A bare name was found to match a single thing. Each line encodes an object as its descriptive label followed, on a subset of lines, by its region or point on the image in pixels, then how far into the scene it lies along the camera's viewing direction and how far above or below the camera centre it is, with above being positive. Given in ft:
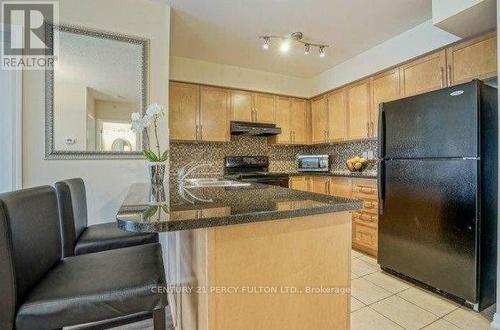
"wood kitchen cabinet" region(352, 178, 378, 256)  9.30 -2.12
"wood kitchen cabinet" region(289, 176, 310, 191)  12.48 -0.85
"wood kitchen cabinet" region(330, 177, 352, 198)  10.41 -0.92
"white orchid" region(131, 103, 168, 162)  4.45 +0.85
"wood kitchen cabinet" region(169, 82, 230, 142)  11.12 +2.50
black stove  11.78 -0.25
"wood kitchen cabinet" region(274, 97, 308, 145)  13.47 +2.55
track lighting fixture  9.34 +4.96
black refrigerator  5.85 -0.68
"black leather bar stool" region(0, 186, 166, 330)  2.55 -1.43
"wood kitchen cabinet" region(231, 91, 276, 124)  12.42 +3.08
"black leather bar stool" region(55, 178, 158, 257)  4.45 -1.43
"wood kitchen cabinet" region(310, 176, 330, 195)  11.57 -0.91
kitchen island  2.74 -1.16
